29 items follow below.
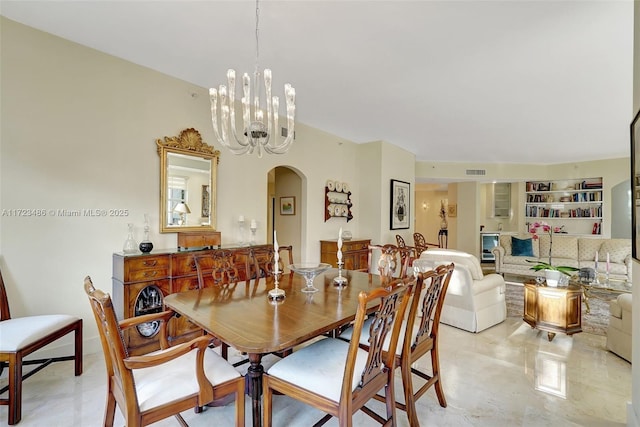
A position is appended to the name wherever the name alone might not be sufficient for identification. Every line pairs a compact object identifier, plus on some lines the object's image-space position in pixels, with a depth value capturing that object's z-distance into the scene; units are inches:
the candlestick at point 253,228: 156.6
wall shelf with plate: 213.9
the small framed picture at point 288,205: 219.3
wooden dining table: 56.8
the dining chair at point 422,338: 70.8
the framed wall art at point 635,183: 68.4
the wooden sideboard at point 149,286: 108.3
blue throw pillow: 265.4
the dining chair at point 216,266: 100.8
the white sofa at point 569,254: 227.8
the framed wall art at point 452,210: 358.6
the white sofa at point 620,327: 107.3
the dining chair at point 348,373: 54.9
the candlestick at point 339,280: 96.3
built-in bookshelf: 291.1
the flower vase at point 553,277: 129.6
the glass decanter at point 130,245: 116.0
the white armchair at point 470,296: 135.0
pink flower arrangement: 130.4
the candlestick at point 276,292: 81.4
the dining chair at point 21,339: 75.3
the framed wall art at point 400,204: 241.1
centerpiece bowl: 88.4
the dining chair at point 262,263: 111.3
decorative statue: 426.1
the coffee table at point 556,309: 123.3
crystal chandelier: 87.4
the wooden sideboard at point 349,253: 202.5
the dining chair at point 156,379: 51.1
